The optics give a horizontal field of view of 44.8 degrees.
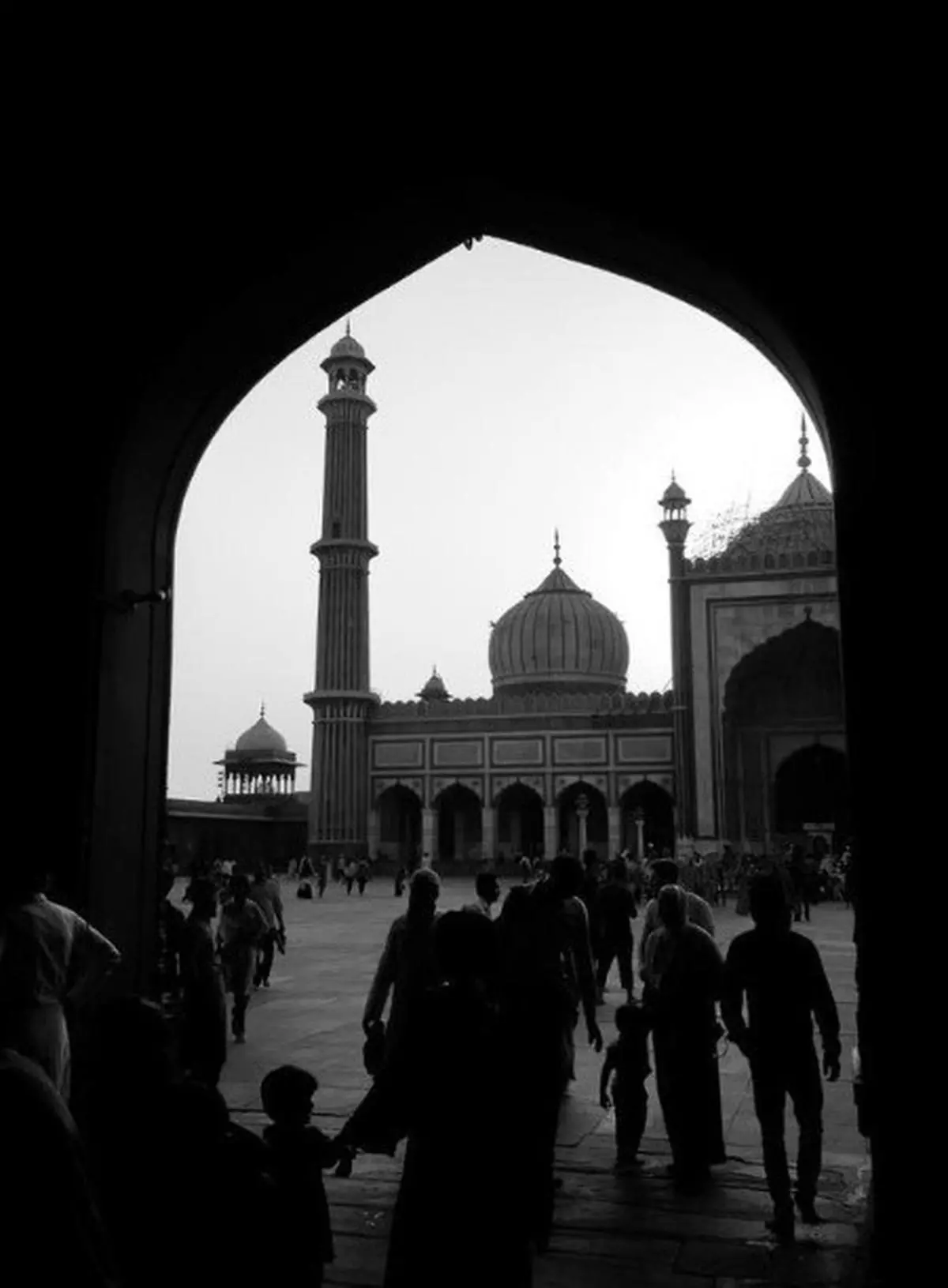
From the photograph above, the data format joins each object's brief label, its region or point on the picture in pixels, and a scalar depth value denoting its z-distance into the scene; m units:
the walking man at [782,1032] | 3.92
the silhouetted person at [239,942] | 7.70
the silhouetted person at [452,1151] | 2.22
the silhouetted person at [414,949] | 4.58
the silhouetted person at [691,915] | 5.24
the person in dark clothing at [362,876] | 26.27
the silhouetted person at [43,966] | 3.59
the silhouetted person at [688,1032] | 4.58
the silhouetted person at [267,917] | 9.34
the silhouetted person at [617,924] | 8.80
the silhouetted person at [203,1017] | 4.93
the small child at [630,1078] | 4.82
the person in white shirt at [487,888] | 6.36
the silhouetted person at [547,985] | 3.86
